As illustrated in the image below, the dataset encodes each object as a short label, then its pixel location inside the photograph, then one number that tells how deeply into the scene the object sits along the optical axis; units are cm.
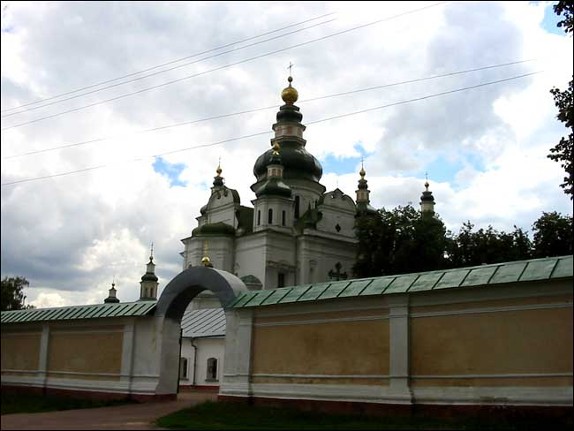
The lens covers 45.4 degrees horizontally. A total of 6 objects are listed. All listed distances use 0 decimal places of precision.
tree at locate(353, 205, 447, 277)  3991
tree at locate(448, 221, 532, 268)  3791
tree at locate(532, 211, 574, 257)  3472
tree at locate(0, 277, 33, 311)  4327
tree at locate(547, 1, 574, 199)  1638
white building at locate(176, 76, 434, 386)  4831
